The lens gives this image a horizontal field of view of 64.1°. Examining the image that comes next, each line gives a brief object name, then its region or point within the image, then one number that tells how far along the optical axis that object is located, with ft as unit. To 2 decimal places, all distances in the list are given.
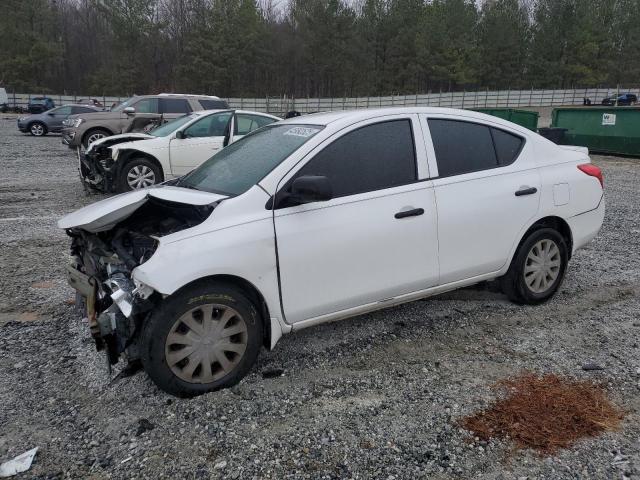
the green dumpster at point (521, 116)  63.67
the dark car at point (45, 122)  76.38
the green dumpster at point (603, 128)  51.65
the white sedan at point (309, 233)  9.85
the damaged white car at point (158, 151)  29.40
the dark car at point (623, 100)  159.94
